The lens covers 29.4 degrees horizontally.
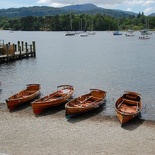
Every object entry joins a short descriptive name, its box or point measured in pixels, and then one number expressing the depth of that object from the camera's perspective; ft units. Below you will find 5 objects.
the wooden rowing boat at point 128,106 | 74.73
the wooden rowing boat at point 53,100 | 83.82
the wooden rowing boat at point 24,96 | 88.41
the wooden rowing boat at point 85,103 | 79.97
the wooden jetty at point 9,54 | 192.44
